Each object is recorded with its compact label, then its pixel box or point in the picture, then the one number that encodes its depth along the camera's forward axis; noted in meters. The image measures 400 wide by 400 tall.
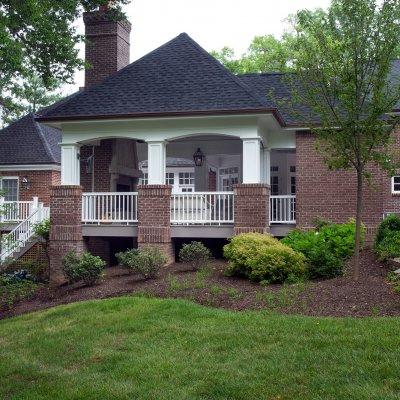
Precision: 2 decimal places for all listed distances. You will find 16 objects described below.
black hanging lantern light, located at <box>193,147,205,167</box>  18.77
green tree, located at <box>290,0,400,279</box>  10.18
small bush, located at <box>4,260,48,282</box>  16.89
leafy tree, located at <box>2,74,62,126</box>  46.78
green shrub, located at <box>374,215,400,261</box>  12.55
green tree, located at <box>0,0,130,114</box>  15.80
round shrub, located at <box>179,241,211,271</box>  13.69
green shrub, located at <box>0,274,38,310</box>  13.55
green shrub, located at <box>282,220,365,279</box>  11.67
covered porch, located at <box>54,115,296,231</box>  15.71
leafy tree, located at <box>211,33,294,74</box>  41.29
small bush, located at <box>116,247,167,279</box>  12.95
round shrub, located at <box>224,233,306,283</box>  11.73
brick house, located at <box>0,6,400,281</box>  15.45
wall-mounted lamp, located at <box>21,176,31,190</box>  24.84
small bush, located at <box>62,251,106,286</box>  13.44
